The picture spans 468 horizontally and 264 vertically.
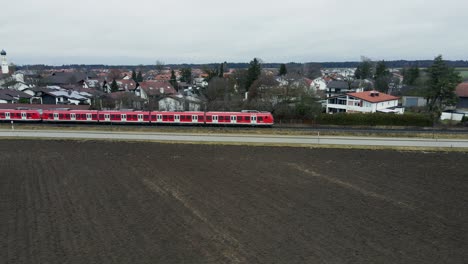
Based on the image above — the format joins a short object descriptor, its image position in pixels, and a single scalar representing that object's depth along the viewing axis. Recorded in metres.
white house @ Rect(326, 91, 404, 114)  51.69
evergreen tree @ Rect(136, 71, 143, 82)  101.37
